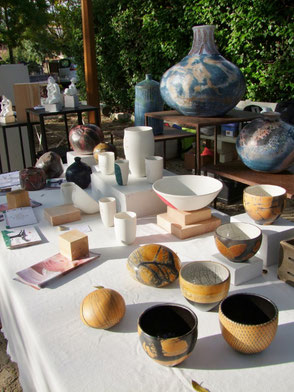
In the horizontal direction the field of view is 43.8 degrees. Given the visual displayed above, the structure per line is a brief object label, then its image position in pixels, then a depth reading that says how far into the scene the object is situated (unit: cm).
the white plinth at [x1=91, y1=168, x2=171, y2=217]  152
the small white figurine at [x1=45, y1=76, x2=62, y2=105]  335
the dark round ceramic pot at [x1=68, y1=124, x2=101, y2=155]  208
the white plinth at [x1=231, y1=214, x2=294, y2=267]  112
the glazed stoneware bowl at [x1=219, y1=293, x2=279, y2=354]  75
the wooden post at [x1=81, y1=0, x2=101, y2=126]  404
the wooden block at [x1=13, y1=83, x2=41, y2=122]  378
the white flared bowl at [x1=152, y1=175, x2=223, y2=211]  132
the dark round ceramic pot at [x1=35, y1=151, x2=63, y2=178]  203
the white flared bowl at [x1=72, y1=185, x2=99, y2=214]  156
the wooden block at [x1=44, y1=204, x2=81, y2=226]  150
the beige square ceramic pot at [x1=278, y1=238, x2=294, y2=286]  103
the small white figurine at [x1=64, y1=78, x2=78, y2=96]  349
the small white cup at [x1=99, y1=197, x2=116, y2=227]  143
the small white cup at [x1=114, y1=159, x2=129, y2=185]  155
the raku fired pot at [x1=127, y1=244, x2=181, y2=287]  104
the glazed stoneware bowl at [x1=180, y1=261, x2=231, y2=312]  87
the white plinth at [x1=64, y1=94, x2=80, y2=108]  347
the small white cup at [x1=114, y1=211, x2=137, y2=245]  128
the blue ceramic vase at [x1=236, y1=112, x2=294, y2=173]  135
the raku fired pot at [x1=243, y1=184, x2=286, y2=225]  114
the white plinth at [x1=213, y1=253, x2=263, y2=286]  104
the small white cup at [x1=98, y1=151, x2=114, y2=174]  173
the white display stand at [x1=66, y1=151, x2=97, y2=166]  208
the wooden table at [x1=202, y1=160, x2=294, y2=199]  137
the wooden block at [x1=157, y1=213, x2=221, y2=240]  135
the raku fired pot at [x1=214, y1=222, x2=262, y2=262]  101
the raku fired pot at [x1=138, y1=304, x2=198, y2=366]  73
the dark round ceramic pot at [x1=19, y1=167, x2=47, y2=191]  187
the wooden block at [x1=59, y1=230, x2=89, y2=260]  120
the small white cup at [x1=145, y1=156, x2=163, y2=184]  155
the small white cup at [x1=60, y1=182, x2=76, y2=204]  164
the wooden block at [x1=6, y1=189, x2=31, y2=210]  164
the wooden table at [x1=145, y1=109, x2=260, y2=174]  155
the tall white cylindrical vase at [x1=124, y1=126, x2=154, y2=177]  161
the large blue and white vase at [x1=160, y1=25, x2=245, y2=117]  149
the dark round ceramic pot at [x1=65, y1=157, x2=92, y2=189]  187
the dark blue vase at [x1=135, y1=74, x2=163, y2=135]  194
